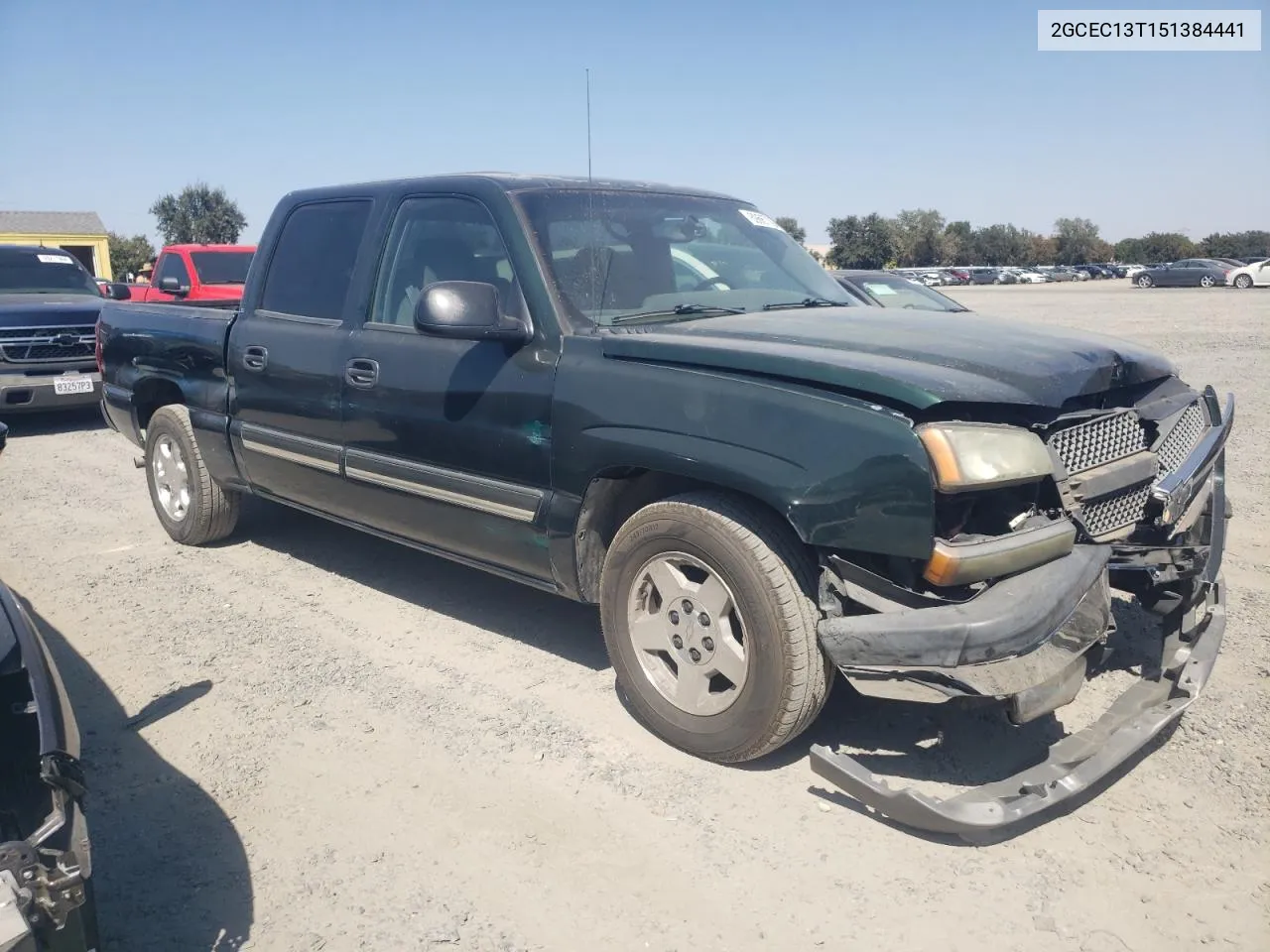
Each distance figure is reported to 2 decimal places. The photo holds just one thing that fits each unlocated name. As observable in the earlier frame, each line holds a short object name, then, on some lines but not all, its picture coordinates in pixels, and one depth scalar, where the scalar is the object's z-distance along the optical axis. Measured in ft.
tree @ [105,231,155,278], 183.34
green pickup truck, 9.32
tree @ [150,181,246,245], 186.60
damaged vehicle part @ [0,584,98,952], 6.34
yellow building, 156.17
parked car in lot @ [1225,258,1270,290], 125.18
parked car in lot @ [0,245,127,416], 31.17
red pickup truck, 41.73
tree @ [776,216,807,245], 138.72
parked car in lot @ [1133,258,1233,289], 135.44
